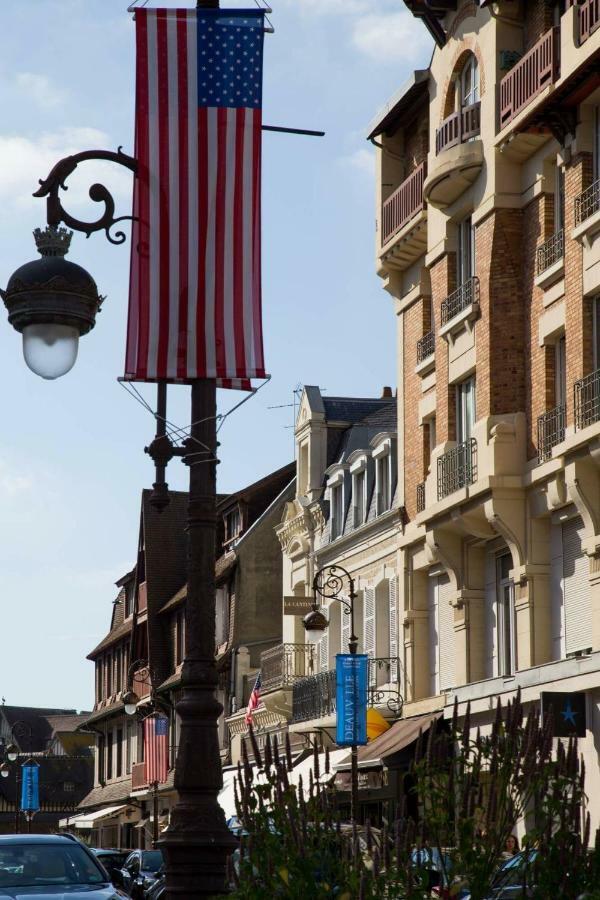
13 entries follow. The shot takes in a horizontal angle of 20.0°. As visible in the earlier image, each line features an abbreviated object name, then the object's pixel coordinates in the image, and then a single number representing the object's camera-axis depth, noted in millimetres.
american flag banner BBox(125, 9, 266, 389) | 11633
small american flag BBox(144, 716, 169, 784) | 59750
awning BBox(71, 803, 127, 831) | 67812
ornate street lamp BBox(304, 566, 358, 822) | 29453
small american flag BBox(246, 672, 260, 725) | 46375
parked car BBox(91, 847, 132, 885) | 33769
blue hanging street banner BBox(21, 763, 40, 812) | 70375
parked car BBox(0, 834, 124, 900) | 15055
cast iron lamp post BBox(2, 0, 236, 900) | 10320
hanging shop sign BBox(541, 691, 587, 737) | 25578
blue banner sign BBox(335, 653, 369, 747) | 31953
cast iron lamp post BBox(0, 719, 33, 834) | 61041
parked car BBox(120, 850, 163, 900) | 27600
